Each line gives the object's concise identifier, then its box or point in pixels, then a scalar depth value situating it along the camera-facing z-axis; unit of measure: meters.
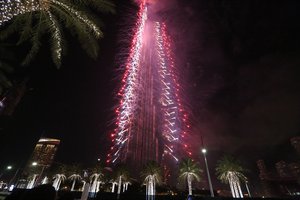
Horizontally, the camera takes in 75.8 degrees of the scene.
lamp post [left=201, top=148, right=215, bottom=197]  28.57
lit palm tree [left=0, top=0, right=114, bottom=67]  7.67
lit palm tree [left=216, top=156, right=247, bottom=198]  49.78
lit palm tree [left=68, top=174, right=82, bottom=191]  76.24
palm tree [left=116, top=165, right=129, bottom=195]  61.84
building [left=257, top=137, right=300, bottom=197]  194.50
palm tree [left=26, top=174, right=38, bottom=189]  78.45
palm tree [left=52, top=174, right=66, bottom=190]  77.44
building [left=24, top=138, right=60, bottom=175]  132.46
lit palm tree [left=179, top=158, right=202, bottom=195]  53.53
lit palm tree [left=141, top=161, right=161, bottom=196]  57.22
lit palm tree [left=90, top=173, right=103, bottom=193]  66.61
